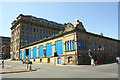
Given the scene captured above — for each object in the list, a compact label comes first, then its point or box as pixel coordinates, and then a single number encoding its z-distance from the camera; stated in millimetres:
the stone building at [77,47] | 20548
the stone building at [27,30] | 44265
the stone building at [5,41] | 62130
